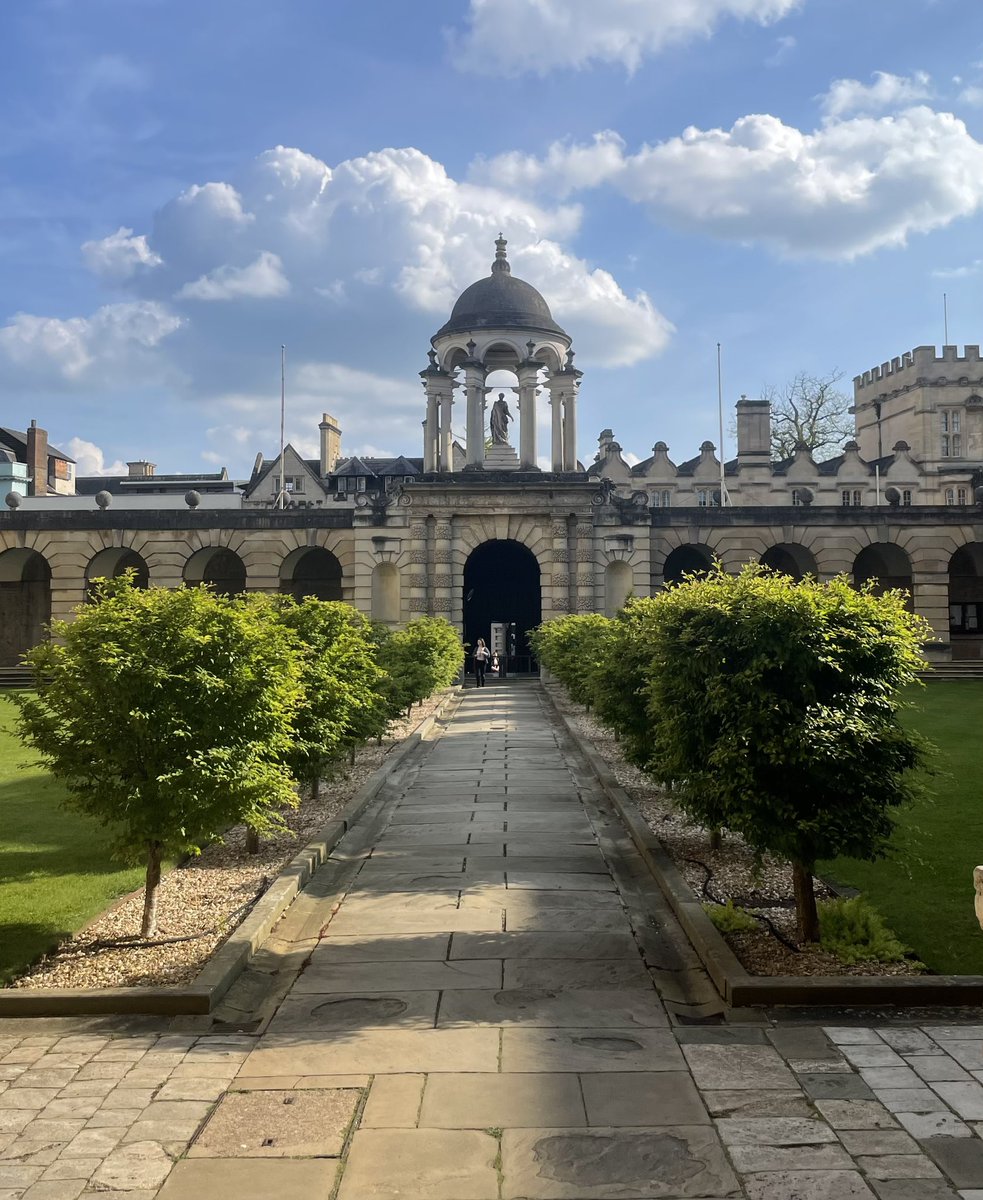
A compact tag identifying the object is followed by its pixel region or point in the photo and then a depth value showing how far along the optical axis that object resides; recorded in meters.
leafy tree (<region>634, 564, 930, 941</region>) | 8.68
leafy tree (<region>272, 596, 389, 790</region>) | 13.64
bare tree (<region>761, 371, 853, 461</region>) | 70.31
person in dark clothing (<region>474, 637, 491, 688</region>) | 37.81
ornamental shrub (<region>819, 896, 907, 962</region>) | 8.48
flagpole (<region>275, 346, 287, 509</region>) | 48.97
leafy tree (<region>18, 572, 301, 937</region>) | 9.30
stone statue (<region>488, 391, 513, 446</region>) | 40.12
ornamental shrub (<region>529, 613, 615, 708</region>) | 21.81
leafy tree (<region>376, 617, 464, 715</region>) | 21.25
